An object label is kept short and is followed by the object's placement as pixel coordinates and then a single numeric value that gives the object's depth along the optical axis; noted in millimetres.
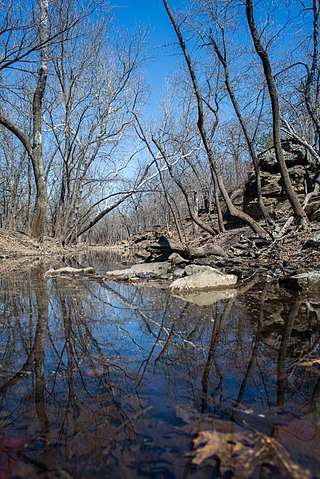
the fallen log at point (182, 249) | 7059
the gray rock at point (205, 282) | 4385
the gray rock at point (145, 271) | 6016
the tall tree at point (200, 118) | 8492
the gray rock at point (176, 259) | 7169
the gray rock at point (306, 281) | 3969
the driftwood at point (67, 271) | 6070
